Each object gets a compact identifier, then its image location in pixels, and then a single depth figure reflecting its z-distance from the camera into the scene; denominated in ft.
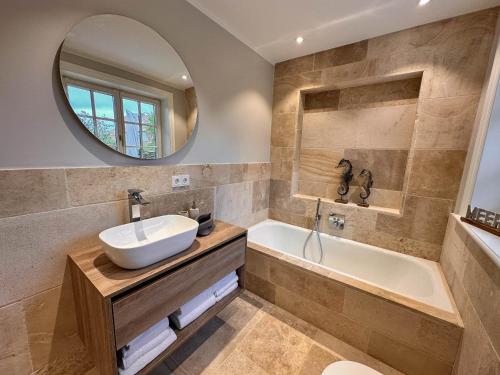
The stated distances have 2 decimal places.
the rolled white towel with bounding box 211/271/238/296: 4.50
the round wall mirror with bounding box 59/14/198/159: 3.38
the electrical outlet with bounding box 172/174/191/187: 4.89
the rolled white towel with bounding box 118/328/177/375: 3.08
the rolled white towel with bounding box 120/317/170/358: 3.15
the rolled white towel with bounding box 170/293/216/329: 3.81
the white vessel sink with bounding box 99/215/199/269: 2.93
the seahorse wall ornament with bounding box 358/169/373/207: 6.95
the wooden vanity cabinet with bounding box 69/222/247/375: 2.73
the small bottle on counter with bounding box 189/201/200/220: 4.93
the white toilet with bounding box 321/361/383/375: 3.83
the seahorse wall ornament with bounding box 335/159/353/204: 7.26
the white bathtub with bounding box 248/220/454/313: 5.08
